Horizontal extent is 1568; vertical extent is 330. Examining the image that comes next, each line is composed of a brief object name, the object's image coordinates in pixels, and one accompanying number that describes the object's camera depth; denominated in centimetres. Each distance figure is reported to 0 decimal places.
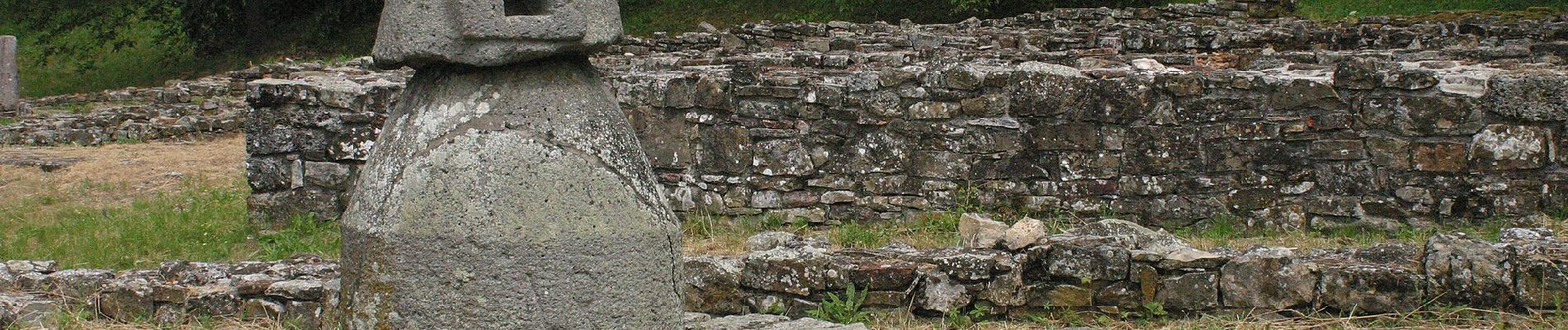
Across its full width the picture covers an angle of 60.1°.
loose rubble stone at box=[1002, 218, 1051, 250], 533
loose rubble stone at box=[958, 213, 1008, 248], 611
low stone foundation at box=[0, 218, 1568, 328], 478
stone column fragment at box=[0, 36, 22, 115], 1628
